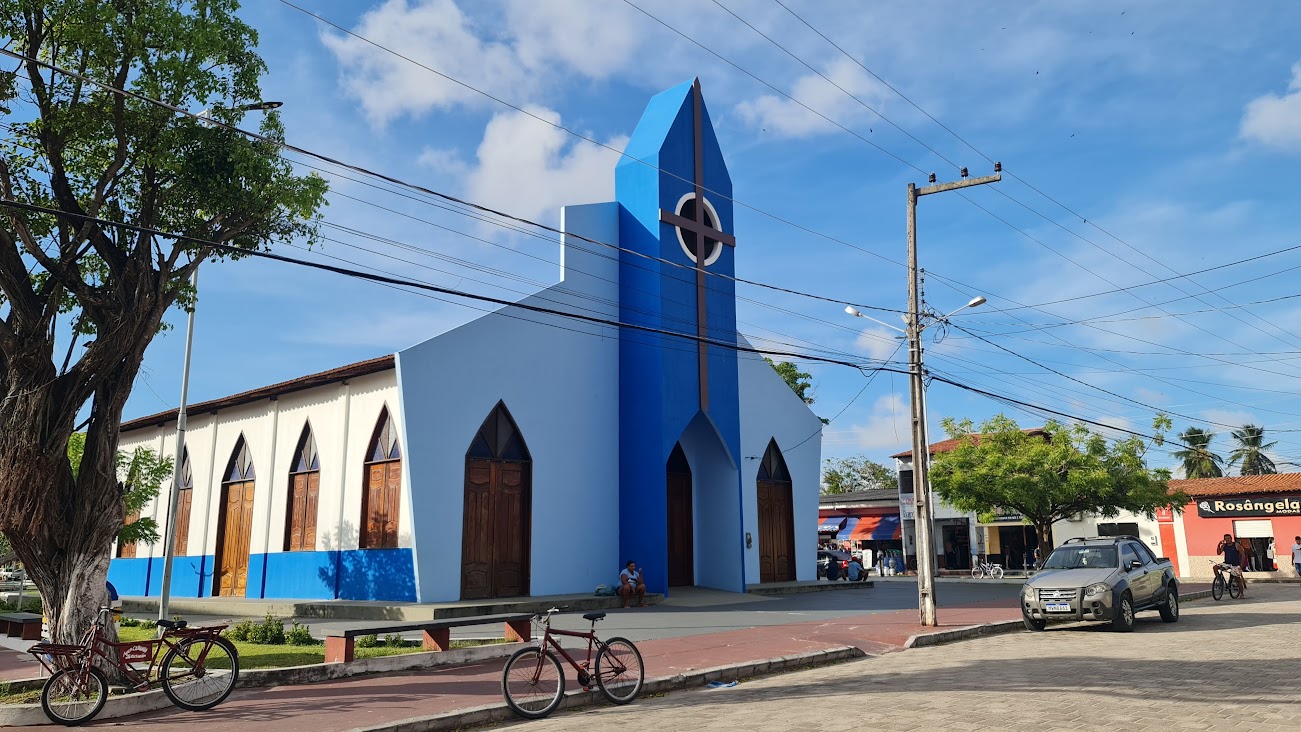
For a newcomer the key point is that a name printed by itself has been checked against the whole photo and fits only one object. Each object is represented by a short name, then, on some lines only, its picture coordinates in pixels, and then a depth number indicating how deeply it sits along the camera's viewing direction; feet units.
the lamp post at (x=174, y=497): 57.88
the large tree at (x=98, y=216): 32.35
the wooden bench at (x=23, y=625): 40.34
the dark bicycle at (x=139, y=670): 28.73
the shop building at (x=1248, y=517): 122.11
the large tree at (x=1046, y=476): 86.84
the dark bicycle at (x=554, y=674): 30.25
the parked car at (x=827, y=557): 101.56
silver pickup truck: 50.47
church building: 68.69
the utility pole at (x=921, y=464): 53.88
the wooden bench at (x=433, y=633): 37.09
